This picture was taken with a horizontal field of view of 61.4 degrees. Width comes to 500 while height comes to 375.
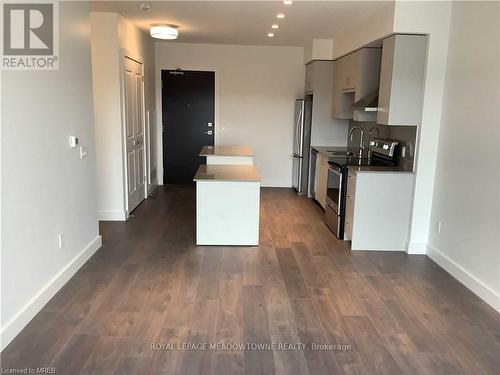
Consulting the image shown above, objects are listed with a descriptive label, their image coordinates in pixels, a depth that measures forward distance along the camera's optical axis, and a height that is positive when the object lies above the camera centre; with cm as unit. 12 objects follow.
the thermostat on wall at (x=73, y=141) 345 -27
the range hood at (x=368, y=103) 453 +14
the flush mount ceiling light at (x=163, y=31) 546 +101
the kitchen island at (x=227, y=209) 422 -97
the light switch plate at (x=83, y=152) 372 -39
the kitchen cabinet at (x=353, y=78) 492 +46
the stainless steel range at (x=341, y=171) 466 -64
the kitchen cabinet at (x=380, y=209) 421 -93
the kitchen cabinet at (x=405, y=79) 395 +35
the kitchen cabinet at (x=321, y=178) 572 -89
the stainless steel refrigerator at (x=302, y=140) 679 -42
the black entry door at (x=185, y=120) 738 -16
